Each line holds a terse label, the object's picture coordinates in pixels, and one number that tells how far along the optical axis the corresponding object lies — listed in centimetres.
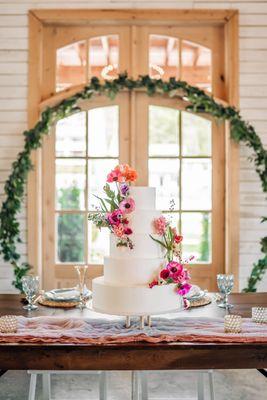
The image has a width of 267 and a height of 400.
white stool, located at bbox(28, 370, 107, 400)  288
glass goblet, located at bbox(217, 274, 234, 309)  261
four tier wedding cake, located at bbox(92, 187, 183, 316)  206
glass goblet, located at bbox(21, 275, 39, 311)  255
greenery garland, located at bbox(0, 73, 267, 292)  411
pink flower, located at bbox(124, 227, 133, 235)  215
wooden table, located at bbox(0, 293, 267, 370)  196
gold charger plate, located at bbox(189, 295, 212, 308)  263
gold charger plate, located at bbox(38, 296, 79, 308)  264
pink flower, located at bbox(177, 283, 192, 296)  213
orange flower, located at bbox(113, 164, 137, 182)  213
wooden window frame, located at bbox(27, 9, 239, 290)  429
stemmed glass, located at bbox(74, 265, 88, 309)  258
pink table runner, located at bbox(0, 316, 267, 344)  203
